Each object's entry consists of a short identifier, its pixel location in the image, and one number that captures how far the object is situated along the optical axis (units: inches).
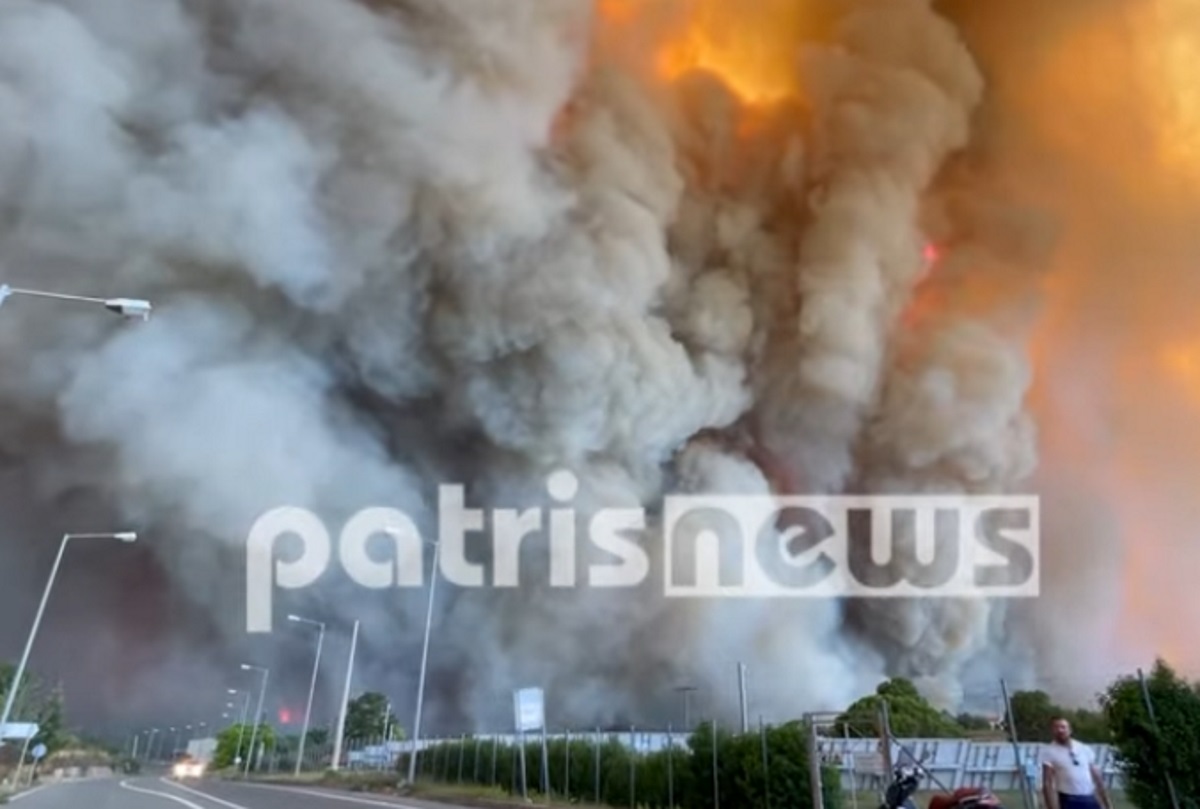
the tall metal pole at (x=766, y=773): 552.7
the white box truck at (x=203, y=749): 4203.7
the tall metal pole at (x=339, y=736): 1755.7
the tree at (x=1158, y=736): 424.2
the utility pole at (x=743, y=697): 627.0
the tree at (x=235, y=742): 3314.5
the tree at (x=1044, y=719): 562.9
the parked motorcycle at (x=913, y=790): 341.1
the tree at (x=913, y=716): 1232.8
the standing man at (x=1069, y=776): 306.2
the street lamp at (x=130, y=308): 426.0
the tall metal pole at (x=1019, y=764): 436.1
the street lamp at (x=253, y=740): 2674.5
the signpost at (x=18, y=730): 1159.9
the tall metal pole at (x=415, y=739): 1156.5
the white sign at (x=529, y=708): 799.7
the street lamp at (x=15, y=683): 1080.0
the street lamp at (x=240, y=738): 3290.1
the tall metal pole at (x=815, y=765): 438.0
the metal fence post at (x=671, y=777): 647.8
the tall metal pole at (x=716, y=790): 595.5
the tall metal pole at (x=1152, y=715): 415.8
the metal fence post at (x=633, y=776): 703.7
